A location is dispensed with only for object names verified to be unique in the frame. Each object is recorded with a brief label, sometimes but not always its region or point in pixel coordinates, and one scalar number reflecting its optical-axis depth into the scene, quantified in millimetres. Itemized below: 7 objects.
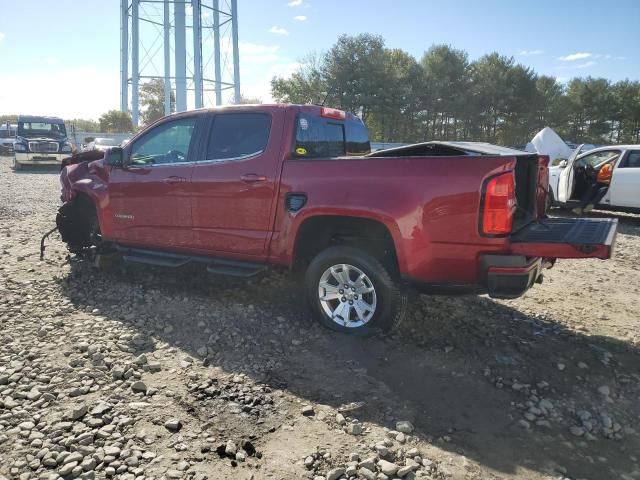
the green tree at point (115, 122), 37625
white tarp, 16719
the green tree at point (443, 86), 38125
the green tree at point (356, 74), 35312
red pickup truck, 3436
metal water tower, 26391
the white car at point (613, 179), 9664
